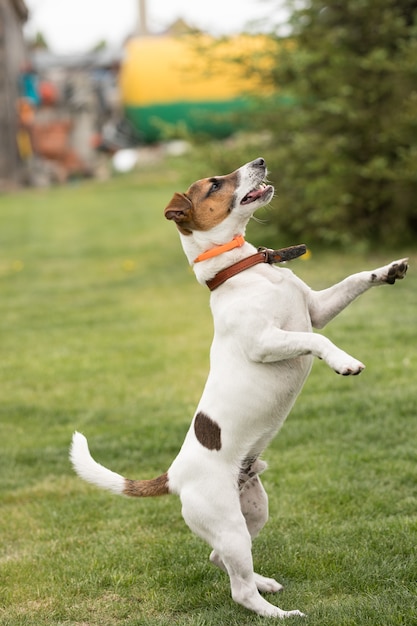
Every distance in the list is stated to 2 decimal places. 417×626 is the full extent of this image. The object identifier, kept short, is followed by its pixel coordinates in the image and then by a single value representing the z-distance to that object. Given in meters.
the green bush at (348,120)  10.41
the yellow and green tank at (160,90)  25.66
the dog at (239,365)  3.60
